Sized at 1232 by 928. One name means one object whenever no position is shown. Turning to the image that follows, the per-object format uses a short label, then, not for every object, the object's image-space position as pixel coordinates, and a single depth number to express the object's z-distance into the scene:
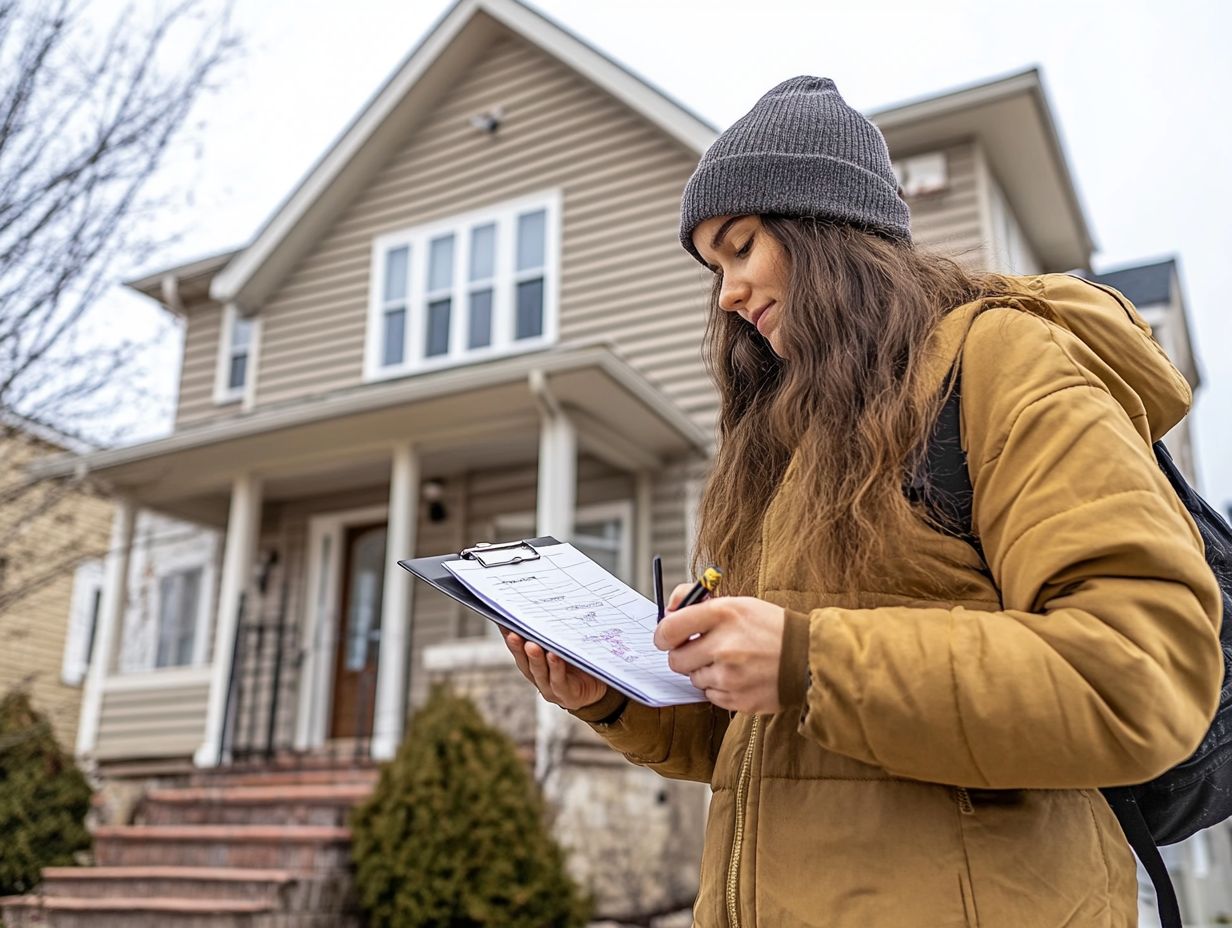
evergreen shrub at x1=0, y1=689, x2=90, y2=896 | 7.09
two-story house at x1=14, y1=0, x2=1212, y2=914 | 7.76
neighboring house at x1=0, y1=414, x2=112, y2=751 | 6.91
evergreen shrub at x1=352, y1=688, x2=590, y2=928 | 5.74
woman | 1.03
